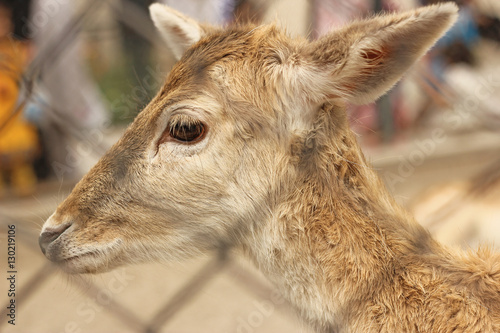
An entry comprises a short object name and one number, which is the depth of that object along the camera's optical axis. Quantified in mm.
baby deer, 1190
